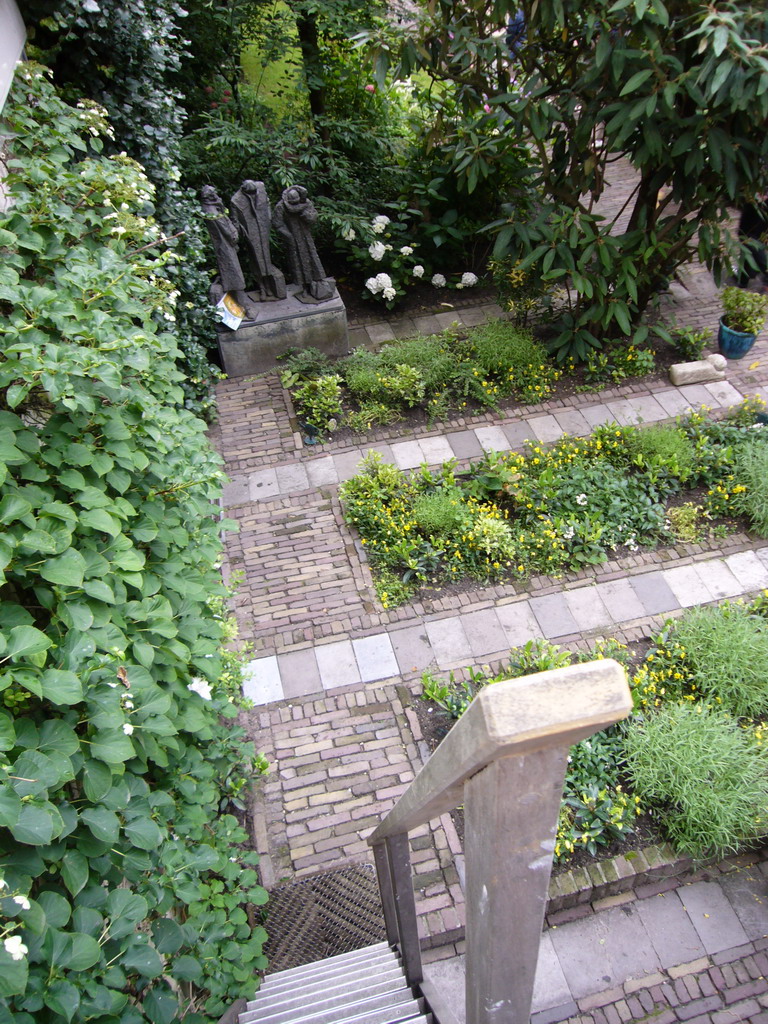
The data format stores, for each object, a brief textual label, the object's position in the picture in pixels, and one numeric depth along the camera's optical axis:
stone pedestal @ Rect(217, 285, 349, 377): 7.95
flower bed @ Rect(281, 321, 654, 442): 7.45
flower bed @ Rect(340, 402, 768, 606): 6.15
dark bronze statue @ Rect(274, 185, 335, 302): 7.64
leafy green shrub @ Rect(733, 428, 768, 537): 6.37
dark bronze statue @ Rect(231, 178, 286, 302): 7.59
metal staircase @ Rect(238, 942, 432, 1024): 2.95
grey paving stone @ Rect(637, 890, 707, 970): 4.19
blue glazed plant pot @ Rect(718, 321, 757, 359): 7.91
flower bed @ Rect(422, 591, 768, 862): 4.41
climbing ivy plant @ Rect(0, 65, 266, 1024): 2.06
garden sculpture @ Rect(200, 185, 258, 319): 7.47
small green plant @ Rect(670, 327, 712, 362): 8.01
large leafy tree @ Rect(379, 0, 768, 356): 5.54
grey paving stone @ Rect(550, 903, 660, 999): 4.11
